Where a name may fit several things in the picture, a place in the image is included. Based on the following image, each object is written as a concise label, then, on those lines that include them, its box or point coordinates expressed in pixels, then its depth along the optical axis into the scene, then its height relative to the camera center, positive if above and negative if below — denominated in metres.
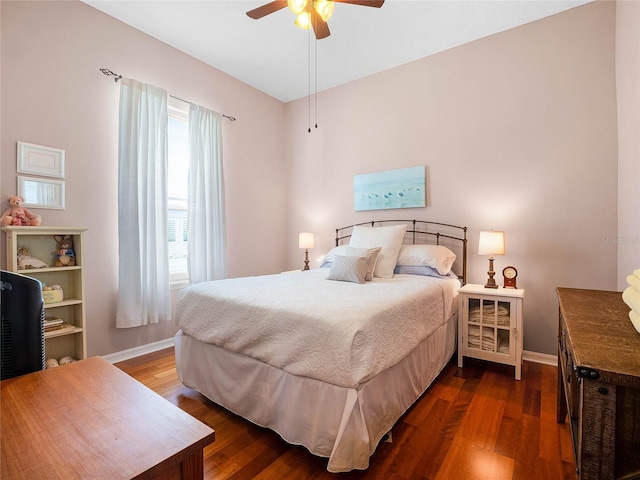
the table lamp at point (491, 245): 2.55 -0.10
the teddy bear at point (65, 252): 2.30 -0.11
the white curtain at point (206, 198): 3.24 +0.41
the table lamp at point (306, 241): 3.81 -0.07
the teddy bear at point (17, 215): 2.05 +0.15
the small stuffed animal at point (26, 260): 2.11 -0.16
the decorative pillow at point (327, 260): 3.14 -0.27
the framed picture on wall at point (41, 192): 2.23 +0.34
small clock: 2.65 -0.37
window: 3.20 +0.45
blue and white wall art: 3.27 +0.50
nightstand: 2.36 -0.74
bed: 1.38 -0.61
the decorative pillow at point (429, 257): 2.73 -0.21
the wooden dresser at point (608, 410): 0.70 -0.42
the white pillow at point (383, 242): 2.78 -0.07
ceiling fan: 1.91 +1.45
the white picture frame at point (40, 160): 2.22 +0.58
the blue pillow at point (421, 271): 2.73 -0.34
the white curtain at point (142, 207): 2.69 +0.27
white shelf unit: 2.18 -0.37
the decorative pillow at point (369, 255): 2.56 -0.17
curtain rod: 2.63 +1.41
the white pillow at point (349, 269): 2.43 -0.28
